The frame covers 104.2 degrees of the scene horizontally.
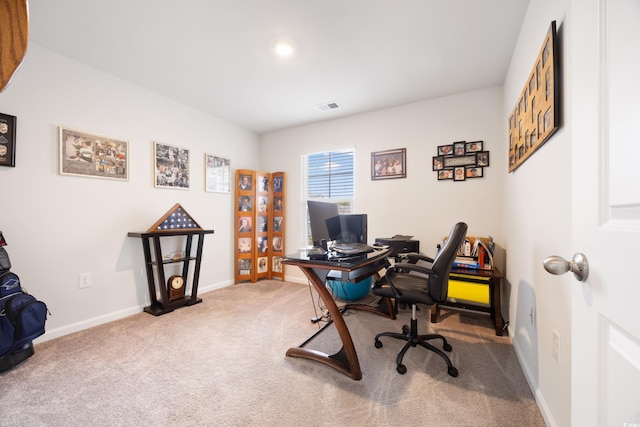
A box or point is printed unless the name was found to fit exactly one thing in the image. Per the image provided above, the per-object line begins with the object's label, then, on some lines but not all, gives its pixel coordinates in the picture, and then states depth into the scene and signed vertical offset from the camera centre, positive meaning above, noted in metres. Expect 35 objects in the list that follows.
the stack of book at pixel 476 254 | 2.59 -0.47
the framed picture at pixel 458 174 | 3.11 +0.47
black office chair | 1.80 -0.61
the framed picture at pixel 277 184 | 4.45 +0.51
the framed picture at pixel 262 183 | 4.29 +0.52
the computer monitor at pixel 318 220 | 2.07 -0.06
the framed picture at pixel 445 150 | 3.18 +0.79
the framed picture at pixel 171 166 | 3.19 +0.64
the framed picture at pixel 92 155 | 2.44 +0.63
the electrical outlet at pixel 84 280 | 2.52 -0.67
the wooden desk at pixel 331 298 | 1.73 -0.61
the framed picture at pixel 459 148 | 3.12 +0.79
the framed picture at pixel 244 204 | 4.15 +0.15
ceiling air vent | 3.49 +1.52
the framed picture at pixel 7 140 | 2.07 +0.63
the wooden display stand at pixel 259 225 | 4.14 -0.20
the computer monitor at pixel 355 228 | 2.60 -0.17
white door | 0.46 +0.00
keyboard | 1.92 -0.30
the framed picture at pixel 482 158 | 2.99 +0.63
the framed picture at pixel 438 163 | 3.24 +0.63
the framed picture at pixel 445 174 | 3.18 +0.48
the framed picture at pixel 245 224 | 4.13 -0.19
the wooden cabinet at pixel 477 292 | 2.41 -0.83
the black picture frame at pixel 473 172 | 3.02 +0.48
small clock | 3.06 -0.92
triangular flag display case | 2.91 -0.59
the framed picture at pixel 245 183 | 4.16 +0.50
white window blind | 3.98 +0.56
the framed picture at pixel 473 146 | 3.03 +0.79
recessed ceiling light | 2.23 +1.53
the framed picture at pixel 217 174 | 3.79 +0.62
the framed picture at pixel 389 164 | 3.49 +0.69
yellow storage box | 2.49 -0.80
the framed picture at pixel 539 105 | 1.27 +0.66
